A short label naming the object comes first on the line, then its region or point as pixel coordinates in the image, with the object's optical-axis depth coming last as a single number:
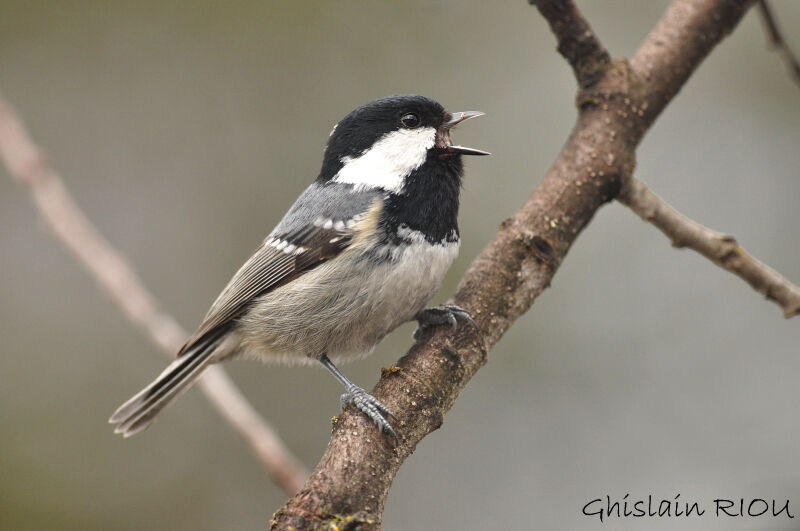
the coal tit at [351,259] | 5.63
